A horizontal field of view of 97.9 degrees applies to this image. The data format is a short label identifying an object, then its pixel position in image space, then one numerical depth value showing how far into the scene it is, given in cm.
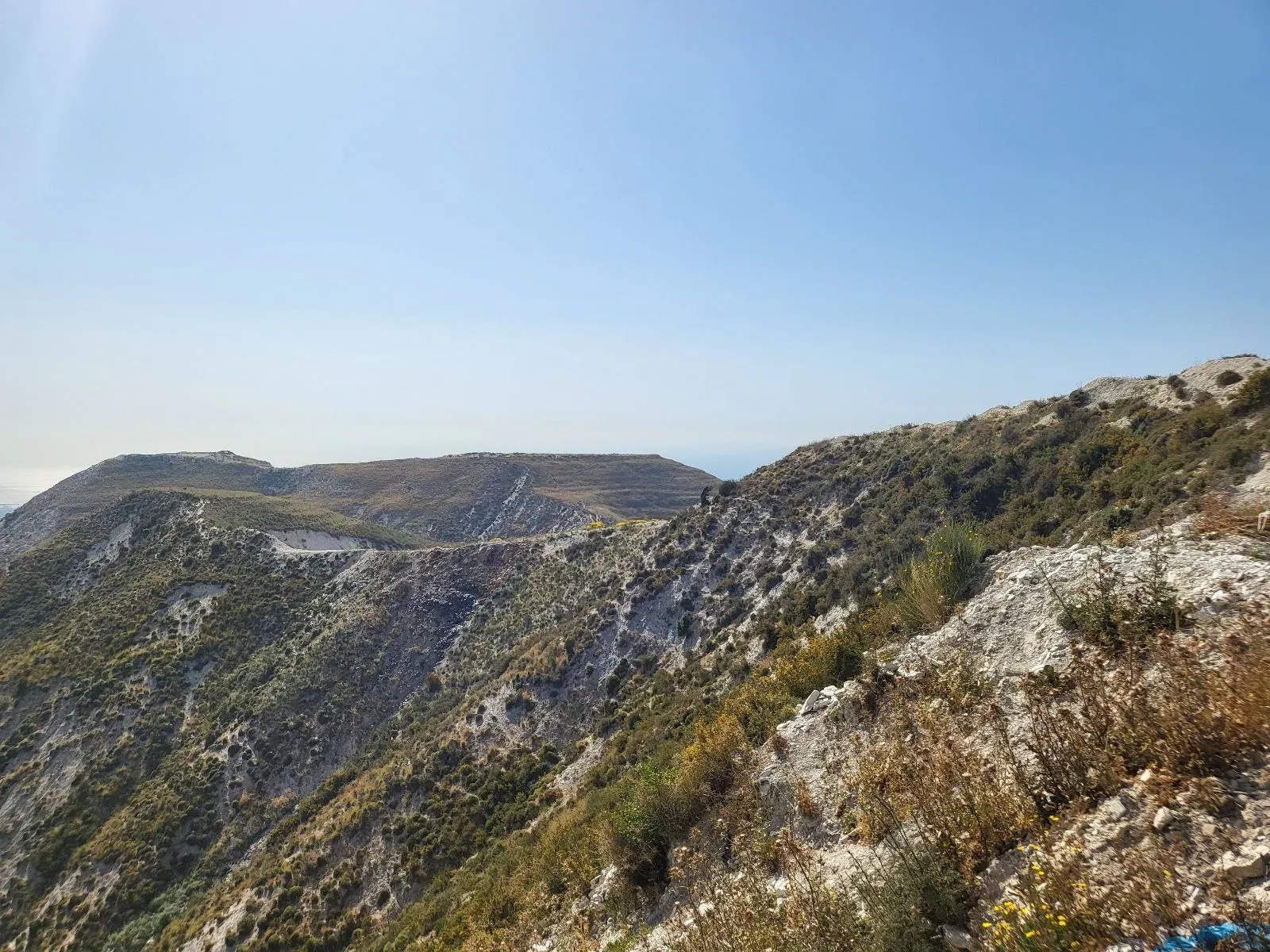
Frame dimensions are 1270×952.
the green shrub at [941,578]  1032
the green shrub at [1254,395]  1741
